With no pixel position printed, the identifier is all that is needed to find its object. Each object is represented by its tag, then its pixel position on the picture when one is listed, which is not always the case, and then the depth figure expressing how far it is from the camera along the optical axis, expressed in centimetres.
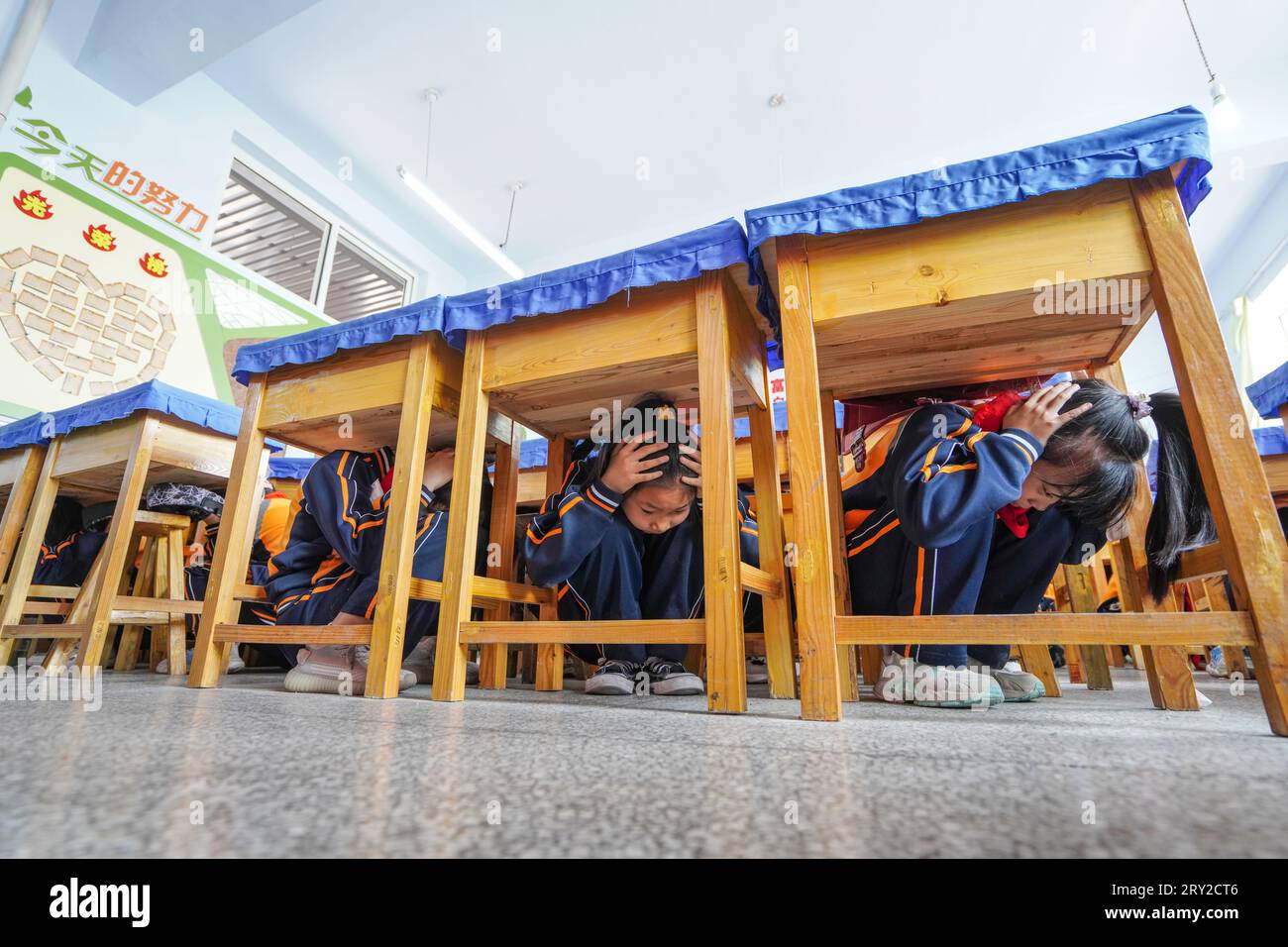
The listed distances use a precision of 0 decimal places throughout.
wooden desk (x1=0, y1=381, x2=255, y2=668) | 149
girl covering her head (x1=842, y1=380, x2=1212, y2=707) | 98
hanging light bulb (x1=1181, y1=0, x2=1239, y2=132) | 328
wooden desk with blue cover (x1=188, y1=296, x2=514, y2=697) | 113
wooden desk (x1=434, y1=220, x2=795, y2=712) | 90
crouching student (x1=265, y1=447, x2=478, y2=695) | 131
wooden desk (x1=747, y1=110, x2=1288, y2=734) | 71
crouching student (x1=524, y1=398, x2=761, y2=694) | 125
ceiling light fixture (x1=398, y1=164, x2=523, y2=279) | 439
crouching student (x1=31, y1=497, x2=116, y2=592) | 234
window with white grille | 453
